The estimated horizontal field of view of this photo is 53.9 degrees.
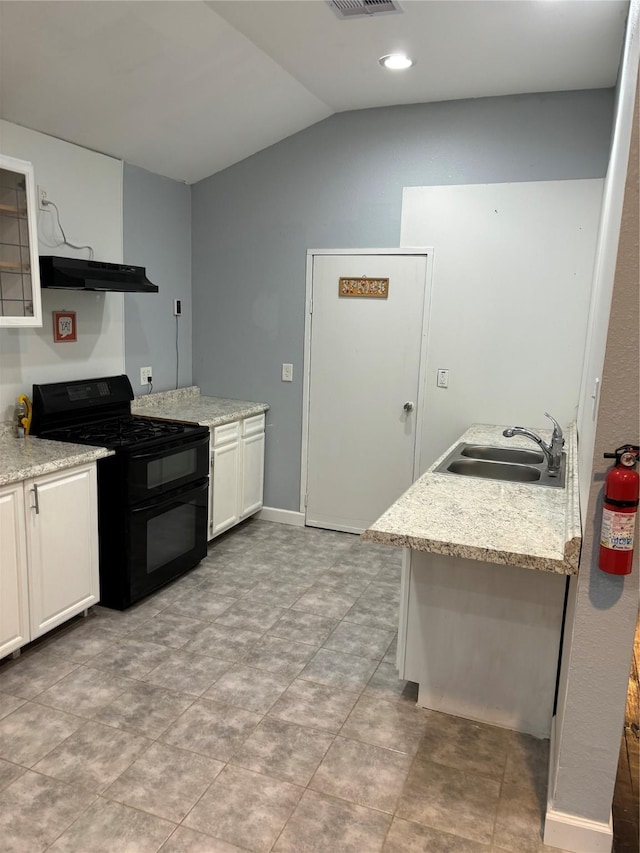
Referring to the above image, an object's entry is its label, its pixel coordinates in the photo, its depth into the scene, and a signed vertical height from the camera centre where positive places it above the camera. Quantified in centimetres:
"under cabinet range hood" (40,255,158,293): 296 +21
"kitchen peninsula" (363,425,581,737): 222 -102
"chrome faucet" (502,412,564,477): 289 -52
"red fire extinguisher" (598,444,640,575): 156 -42
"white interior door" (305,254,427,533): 404 -38
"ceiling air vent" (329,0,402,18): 260 +134
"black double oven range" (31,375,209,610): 306 -81
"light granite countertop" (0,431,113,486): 253 -60
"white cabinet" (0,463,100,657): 253 -100
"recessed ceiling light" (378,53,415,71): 313 +135
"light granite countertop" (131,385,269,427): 390 -55
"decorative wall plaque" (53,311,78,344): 337 -4
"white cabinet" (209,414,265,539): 392 -96
